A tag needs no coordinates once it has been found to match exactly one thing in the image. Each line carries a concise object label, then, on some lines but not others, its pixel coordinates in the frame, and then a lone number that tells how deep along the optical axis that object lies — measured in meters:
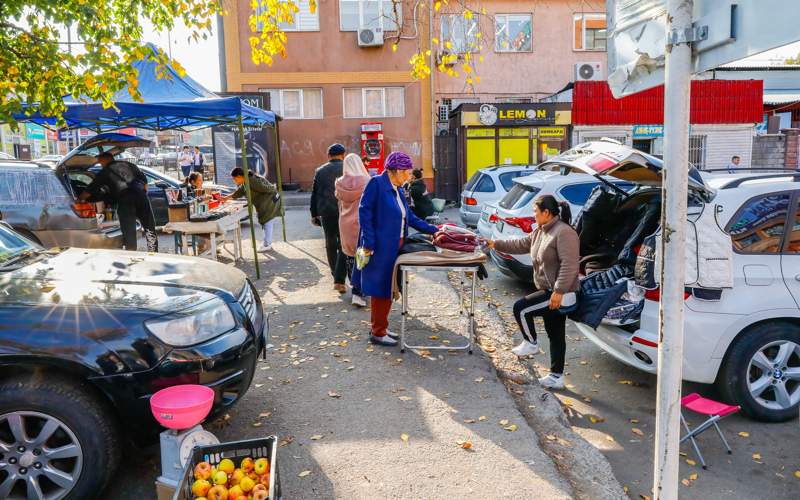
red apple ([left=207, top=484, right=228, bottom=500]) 2.78
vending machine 22.91
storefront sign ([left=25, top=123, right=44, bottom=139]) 36.56
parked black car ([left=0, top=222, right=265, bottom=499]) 3.19
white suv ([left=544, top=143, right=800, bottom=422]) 4.51
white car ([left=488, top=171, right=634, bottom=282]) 8.45
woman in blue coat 5.71
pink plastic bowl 3.15
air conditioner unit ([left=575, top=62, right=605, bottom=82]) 24.70
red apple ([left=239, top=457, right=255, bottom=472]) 2.98
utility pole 2.28
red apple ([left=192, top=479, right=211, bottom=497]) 2.80
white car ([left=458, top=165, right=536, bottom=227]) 13.78
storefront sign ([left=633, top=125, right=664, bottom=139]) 23.55
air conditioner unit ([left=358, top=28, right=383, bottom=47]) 23.03
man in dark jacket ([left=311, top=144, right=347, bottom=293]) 8.17
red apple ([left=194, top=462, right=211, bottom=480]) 2.89
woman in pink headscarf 7.20
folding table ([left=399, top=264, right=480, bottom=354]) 5.54
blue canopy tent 8.66
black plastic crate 2.92
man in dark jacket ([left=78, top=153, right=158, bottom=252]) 9.52
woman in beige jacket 5.04
